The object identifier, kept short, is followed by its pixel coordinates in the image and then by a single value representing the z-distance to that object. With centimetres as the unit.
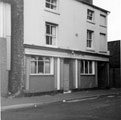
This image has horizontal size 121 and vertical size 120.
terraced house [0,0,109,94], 2005
